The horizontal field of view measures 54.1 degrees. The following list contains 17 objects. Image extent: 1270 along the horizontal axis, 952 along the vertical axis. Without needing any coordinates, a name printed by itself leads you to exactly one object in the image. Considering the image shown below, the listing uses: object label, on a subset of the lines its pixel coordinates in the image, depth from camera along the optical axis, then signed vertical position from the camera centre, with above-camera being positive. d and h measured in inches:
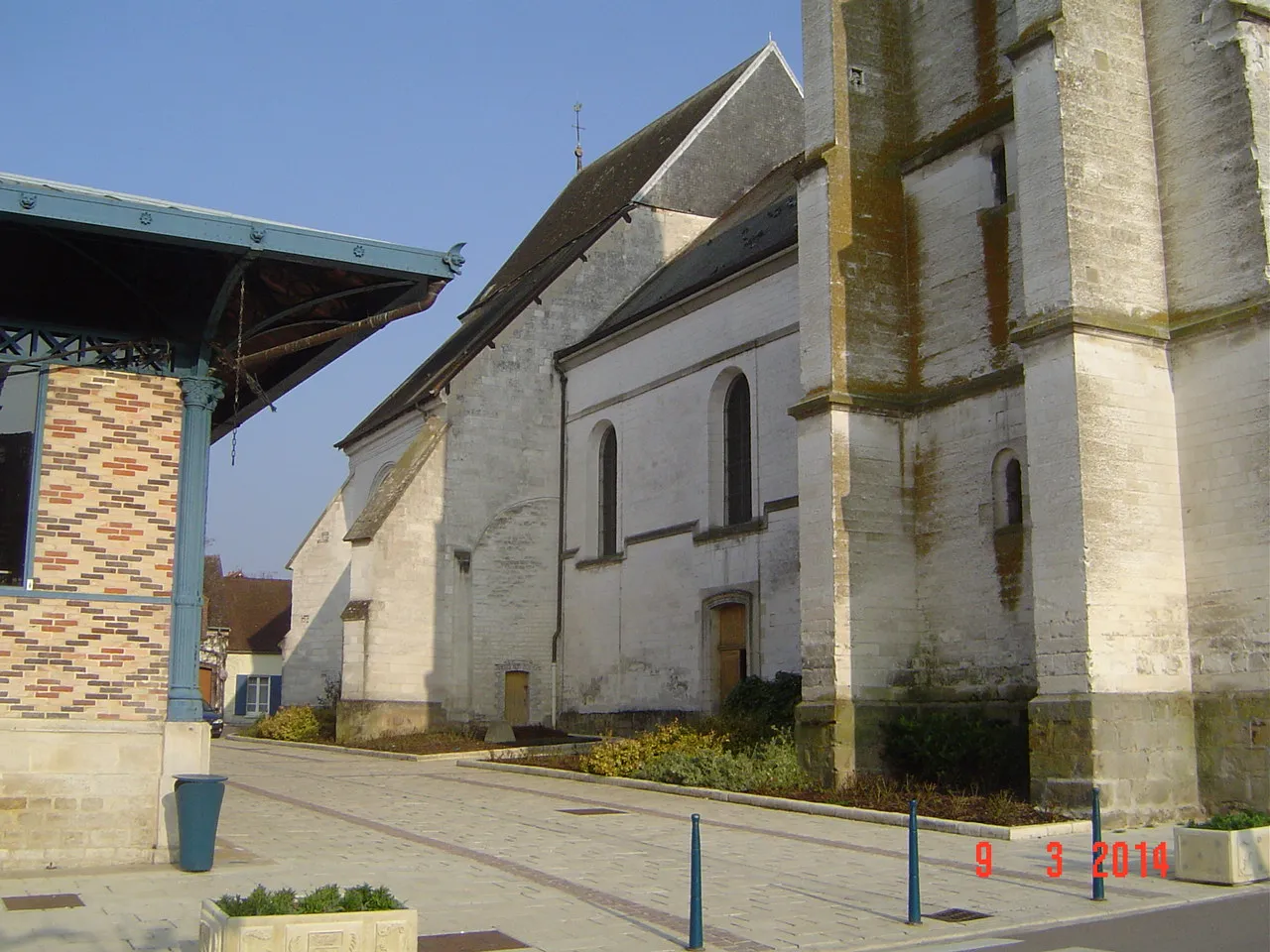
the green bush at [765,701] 719.1 -6.1
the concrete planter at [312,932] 230.8 -45.6
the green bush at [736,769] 623.2 -39.8
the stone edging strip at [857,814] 476.1 -51.6
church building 523.8 +133.7
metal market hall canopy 381.4 +136.6
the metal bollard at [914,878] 315.0 -46.6
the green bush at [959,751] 570.3 -27.2
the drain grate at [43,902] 326.3 -56.9
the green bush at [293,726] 1099.3 -33.0
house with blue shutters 1772.9 +50.3
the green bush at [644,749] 696.4 -32.7
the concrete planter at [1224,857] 370.6 -48.3
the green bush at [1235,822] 380.8 -38.9
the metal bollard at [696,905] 286.2 -49.1
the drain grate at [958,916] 327.6 -58.8
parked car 1116.5 -32.0
